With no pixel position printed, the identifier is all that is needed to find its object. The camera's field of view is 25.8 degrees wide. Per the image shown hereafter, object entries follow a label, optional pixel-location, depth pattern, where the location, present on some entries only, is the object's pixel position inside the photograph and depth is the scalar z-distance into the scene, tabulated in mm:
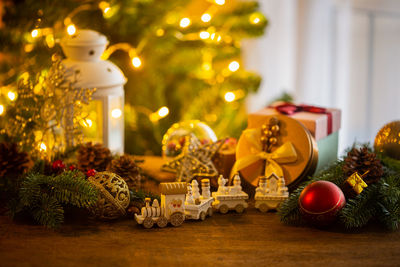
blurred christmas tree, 1514
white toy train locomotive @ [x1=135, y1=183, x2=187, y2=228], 1172
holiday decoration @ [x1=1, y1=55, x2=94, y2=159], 1343
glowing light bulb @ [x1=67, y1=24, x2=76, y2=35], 1437
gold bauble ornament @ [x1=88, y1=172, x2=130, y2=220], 1182
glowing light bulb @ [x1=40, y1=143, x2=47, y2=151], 1343
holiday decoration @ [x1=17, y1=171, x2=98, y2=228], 1165
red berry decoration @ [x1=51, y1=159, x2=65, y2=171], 1264
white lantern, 1376
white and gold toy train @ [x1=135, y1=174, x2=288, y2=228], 1174
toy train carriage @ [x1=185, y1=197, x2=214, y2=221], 1200
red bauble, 1153
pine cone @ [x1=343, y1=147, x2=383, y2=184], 1230
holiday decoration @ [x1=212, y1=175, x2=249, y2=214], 1240
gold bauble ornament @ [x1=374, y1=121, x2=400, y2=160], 1365
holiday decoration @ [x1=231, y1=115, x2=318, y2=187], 1309
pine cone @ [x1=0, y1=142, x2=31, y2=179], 1305
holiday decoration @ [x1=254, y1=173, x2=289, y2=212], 1247
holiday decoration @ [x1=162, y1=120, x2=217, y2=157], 1415
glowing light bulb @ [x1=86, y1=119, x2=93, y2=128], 1322
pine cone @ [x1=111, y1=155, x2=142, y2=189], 1276
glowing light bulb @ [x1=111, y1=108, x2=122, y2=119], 1404
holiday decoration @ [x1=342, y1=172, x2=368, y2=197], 1194
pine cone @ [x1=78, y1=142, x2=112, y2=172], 1317
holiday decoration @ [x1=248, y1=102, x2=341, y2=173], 1356
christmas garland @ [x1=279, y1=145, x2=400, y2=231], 1164
